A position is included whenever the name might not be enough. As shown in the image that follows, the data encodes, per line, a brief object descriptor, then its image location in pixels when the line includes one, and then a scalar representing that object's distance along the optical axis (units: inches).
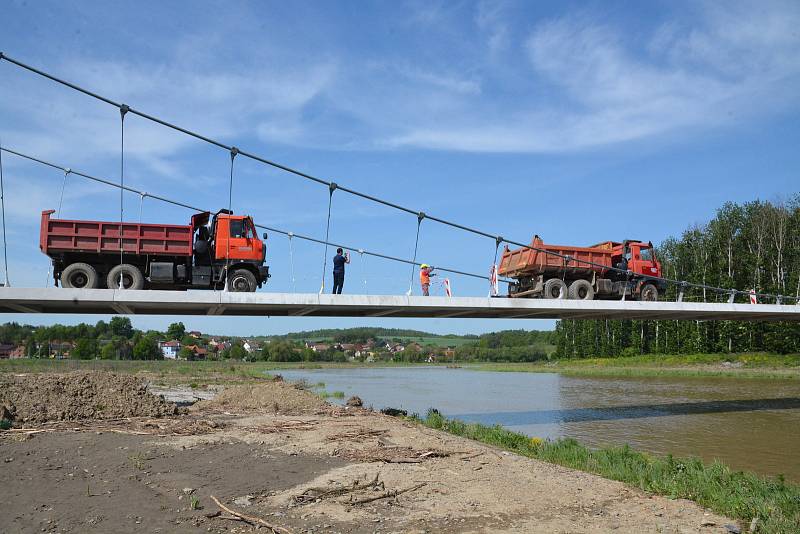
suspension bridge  580.4
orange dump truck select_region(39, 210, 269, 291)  611.5
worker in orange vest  707.4
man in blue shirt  664.4
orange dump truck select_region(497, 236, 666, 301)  813.2
